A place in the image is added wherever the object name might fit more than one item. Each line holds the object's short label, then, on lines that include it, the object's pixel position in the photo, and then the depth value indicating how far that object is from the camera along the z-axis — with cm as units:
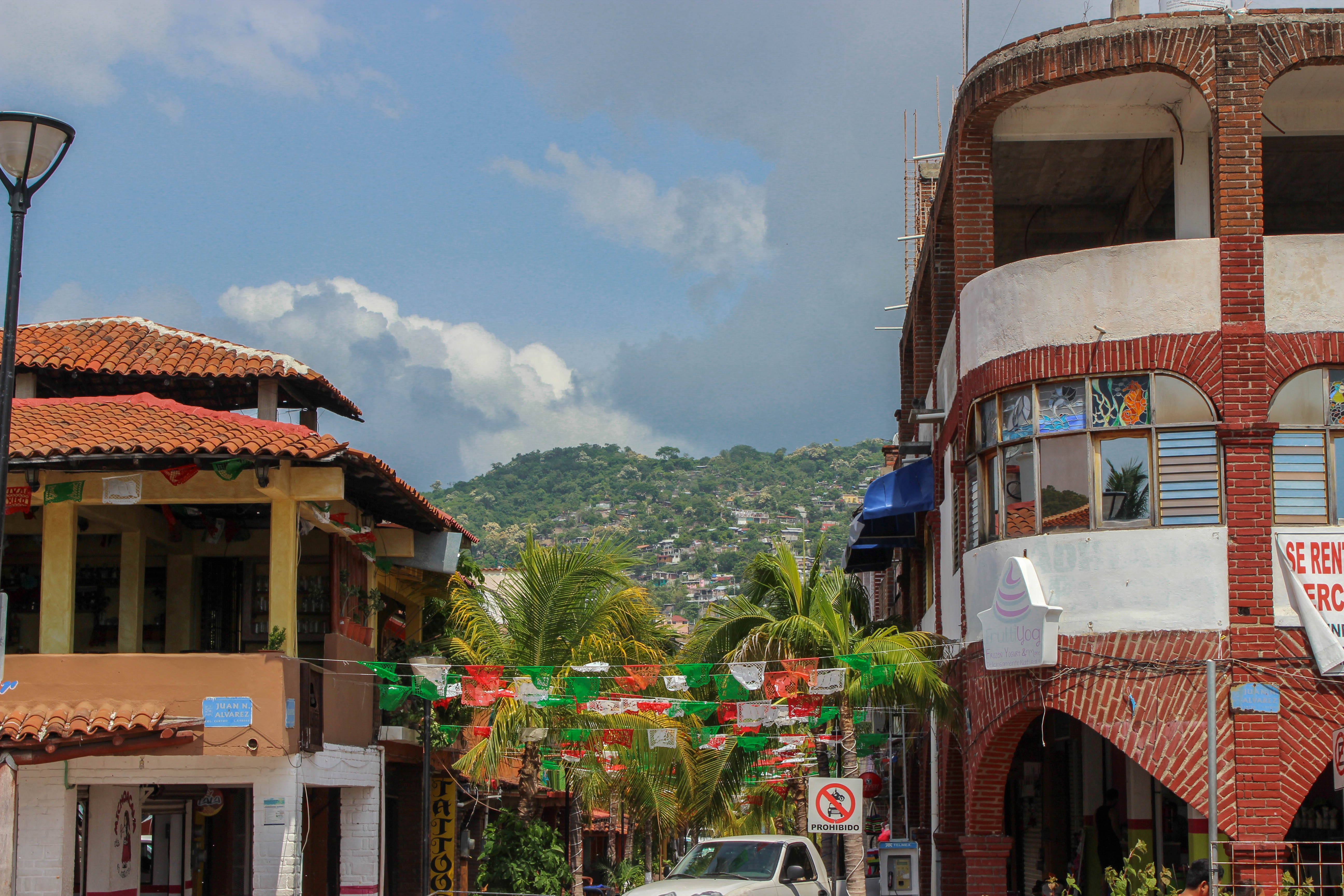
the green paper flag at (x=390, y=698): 2266
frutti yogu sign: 1673
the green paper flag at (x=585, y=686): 2091
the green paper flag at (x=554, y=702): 2080
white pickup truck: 1634
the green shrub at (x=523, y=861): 2302
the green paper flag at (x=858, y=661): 1928
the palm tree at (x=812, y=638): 1948
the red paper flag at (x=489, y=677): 2089
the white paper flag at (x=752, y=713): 2064
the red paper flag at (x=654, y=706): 2078
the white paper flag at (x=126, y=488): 1845
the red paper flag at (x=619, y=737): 2352
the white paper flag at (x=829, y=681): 1958
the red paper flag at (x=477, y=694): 2091
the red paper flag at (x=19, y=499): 1844
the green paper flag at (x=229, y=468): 1802
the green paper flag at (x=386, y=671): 2086
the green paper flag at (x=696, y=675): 2005
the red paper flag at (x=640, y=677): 2066
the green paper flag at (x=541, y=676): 2094
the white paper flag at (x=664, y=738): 2245
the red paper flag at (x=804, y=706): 2070
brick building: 1619
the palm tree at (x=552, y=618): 2312
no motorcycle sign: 1831
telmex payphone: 2255
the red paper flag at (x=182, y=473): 1848
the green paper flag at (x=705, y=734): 2308
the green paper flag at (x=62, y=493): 1848
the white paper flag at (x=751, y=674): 2012
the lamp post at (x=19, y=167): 1158
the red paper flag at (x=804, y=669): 1983
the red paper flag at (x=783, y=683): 2011
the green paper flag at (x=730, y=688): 2072
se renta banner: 1583
